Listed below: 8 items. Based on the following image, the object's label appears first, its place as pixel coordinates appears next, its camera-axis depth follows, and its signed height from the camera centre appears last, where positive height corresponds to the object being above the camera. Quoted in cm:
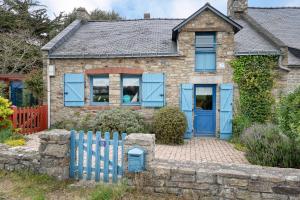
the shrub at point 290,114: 497 -34
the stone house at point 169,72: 954 +110
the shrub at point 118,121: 878 -89
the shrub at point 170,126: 842 -99
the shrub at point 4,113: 775 -50
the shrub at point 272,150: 539 -125
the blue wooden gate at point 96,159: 439 -118
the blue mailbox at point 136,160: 402 -106
